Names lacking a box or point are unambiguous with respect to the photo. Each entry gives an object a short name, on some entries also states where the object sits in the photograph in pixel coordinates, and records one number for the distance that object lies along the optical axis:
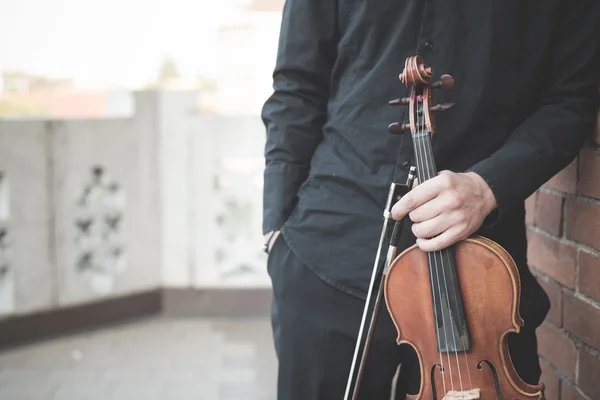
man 1.22
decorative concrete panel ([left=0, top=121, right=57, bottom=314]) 3.79
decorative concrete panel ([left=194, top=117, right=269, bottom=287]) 4.33
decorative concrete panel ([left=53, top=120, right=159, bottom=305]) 4.02
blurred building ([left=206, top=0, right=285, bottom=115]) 14.48
